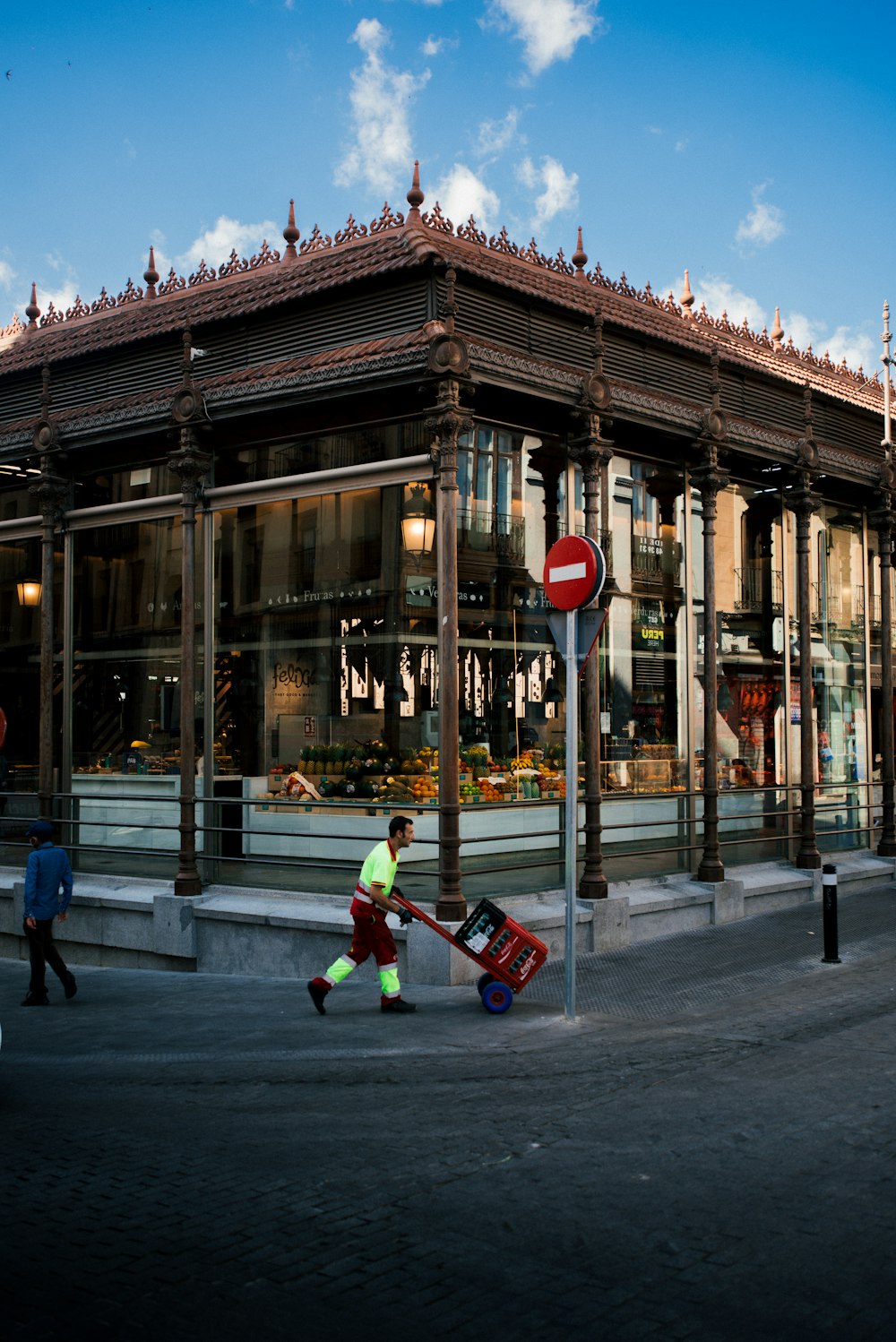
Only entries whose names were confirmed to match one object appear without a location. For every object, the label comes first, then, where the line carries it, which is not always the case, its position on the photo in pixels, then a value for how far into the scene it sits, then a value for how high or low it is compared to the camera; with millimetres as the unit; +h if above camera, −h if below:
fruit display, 12320 -457
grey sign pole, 9453 -557
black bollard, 11578 -1716
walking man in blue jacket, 11375 -1564
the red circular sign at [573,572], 9844 +1279
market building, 12344 +1875
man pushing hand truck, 9844 -1557
